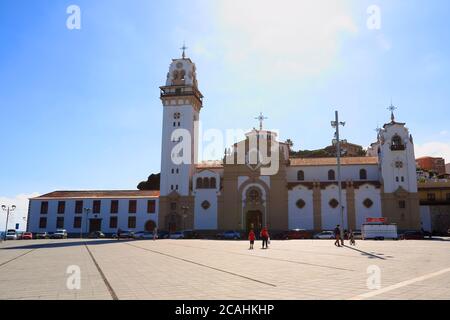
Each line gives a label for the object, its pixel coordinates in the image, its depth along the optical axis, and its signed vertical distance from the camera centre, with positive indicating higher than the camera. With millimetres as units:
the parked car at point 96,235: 60812 -3320
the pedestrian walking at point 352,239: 29488 -1776
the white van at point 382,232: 41750 -1680
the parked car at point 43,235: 59500 -3327
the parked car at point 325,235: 50631 -2538
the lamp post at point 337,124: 29922 +7521
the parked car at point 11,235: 54506 -3056
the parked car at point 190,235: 55656 -2914
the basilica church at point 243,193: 56969 +3696
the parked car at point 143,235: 55181 -2999
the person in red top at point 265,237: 27831 -1584
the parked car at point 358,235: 47450 -2437
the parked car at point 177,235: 54581 -2900
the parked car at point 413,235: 48969 -2358
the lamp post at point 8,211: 59688 +554
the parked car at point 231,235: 52653 -2746
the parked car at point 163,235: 56312 -2984
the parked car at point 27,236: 57244 -3345
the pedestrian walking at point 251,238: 27531 -1652
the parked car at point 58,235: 58344 -3192
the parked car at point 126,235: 58919 -3164
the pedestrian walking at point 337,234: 28472 -1345
